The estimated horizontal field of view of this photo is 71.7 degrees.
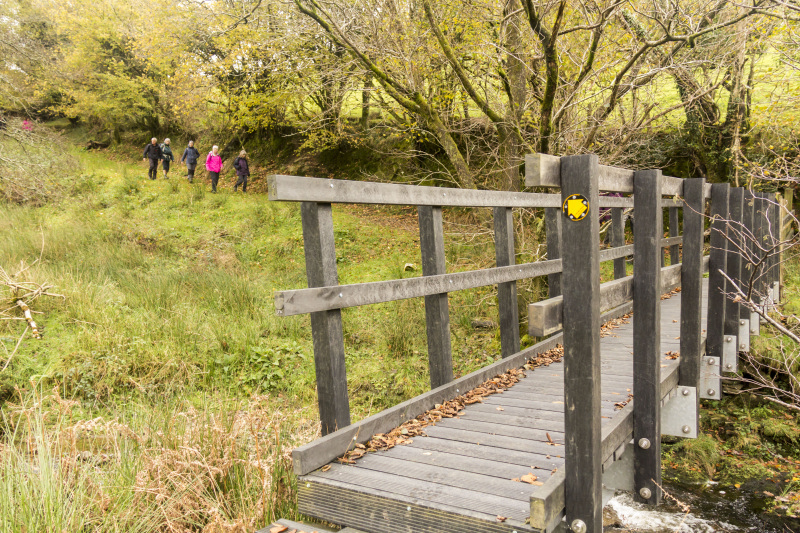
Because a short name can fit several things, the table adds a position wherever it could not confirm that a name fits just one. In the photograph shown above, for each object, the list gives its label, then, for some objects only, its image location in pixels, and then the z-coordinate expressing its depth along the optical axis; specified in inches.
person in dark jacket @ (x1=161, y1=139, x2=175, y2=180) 772.6
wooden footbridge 80.7
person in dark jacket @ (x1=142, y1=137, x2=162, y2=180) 762.2
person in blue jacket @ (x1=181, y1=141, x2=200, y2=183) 762.8
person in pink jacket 716.7
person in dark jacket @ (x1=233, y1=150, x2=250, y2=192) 725.3
